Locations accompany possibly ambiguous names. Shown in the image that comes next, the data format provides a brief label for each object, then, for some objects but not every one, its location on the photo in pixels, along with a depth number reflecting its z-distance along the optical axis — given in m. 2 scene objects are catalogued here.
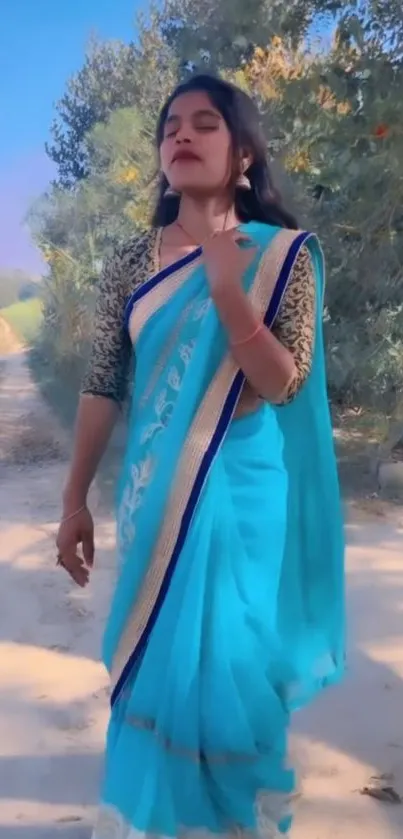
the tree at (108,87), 7.65
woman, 1.23
